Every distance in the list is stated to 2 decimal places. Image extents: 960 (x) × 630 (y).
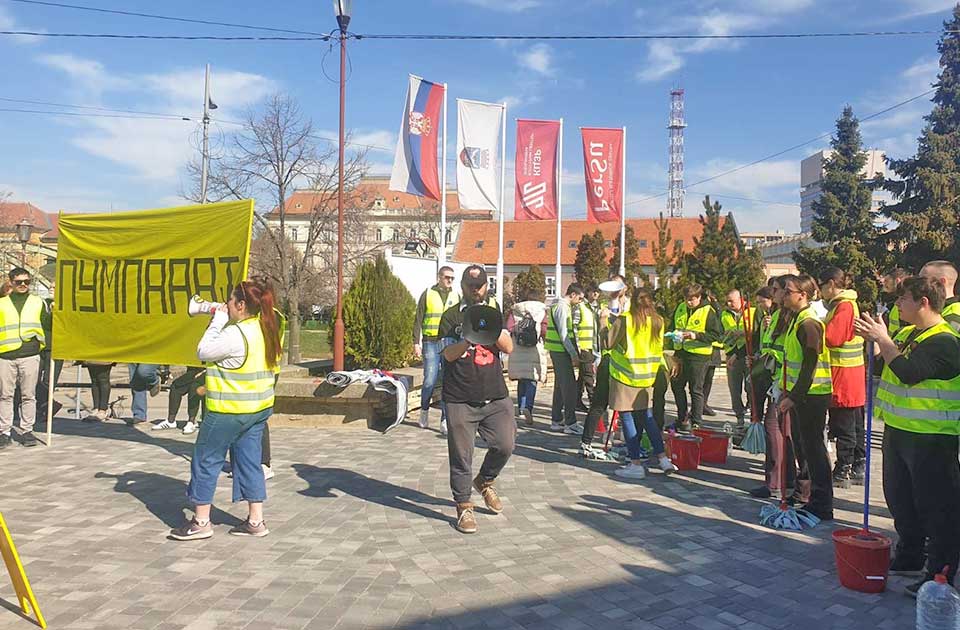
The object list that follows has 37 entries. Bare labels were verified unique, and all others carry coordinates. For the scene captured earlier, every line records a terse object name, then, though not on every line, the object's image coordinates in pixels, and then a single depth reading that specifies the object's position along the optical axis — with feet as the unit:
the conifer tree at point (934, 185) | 93.56
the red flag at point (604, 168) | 63.77
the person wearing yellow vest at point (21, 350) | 26.04
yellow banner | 23.11
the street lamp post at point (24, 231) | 54.70
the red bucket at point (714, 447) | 24.86
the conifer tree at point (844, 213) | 109.09
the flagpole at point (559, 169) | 61.04
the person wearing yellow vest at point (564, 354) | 30.01
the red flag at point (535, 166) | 60.80
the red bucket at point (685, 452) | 23.72
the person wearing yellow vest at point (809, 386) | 17.60
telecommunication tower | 307.99
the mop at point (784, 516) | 17.69
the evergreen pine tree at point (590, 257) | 144.36
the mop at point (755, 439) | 20.88
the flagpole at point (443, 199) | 52.52
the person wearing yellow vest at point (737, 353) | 29.84
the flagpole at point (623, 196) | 64.08
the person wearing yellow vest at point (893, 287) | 18.67
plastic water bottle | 11.08
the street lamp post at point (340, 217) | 36.06
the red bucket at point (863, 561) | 13.51
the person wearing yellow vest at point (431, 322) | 30.32
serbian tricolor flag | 51.39
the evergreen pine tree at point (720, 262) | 72.74
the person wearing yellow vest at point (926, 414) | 13.01
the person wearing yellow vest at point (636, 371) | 22.57
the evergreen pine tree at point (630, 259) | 87.07
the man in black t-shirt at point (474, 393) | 17.37
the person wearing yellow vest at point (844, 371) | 18.99
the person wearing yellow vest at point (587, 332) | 29.68
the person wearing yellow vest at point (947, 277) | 15.99
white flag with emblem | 56.08
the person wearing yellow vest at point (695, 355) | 30.37
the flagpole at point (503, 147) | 57.26
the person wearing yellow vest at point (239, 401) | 16.44
